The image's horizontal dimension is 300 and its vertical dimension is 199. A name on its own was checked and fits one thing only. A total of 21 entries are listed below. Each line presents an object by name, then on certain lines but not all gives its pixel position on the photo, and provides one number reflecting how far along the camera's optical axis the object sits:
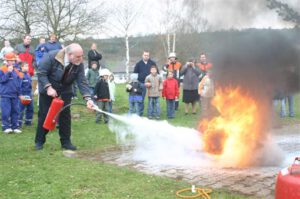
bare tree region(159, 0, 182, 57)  52.21
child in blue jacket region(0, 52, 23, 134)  11.41
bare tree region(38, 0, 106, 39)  28.55
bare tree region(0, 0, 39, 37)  27.97
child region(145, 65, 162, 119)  15.22
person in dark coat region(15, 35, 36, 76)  14.61
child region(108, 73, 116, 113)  14.45
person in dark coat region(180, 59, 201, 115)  16.41
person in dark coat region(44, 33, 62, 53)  14.76
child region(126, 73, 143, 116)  14.80
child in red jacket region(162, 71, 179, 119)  15.52
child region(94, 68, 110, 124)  14.15
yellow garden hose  5.75
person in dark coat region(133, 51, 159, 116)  15.56
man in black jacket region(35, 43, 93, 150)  8.69
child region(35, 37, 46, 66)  14.80
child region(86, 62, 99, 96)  15.40
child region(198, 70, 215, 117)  14.35
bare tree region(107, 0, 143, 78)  47.20
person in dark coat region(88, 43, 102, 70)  16.55
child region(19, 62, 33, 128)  12.38
